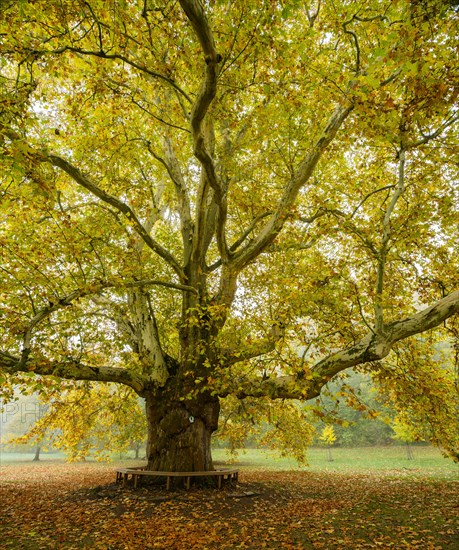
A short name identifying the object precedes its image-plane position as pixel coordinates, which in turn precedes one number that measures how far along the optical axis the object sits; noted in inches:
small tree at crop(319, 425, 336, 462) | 1233.0
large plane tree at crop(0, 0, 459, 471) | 263.7
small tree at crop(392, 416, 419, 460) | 1160.8
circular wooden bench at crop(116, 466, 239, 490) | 368.2
